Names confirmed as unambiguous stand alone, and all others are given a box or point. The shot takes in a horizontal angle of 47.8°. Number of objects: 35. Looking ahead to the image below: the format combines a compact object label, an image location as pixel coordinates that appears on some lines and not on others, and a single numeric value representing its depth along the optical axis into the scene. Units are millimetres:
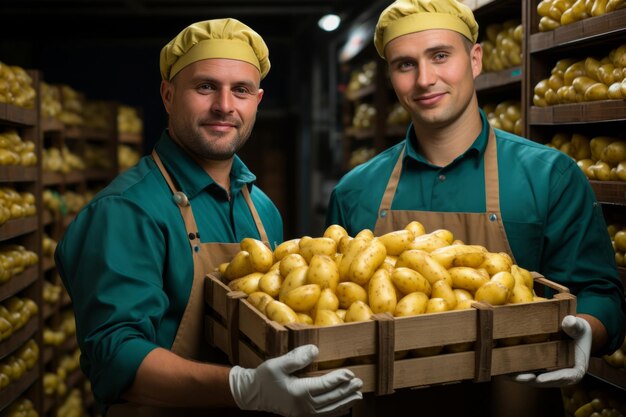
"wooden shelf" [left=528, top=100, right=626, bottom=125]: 2898
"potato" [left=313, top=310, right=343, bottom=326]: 1666
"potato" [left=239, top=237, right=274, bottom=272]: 2021
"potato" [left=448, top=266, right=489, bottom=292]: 1845
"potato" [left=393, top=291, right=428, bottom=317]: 1711
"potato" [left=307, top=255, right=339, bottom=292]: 1823
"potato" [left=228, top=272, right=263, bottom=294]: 1925
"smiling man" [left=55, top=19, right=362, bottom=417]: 1757
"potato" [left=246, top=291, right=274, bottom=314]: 1768
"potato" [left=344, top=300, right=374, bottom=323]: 1686
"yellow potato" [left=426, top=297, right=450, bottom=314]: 1729
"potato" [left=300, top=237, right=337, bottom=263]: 2027
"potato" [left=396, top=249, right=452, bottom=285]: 1847
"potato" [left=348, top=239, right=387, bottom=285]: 1837
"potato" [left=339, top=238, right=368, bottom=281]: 1901
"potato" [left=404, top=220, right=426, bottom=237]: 2236
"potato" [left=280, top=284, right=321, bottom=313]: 1747
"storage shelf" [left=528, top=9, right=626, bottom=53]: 2869
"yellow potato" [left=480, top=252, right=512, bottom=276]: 1931
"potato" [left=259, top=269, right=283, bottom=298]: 1880
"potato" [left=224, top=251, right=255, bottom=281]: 2043
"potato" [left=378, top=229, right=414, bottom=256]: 2037
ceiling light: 9312
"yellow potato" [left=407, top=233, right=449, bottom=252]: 2039
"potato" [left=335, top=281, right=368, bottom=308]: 1805
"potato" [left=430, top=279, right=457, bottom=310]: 1771
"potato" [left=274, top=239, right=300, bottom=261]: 2104
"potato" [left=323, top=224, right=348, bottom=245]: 2168
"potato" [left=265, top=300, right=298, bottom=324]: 1664
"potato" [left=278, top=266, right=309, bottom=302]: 1824
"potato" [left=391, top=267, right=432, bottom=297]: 1802
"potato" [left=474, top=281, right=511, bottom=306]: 1746
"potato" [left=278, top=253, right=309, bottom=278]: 1907
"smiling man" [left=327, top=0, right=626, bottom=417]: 2441
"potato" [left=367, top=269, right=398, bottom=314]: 1740
